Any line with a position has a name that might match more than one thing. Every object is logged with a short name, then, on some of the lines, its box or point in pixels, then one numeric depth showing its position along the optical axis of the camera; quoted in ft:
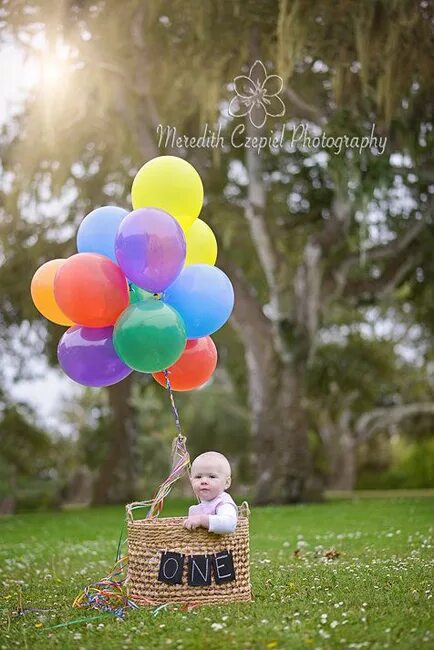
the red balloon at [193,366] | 17.20
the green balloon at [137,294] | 16.37
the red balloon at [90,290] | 15.16
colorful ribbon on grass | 15.11
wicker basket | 14.52
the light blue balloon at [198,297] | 16.16
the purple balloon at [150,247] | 14.99
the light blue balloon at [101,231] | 16.63
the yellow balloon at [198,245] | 17.17
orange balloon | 16.72
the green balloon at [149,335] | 15.04
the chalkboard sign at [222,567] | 14.53
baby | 14.96
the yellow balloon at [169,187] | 16.37
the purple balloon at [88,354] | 16.02
